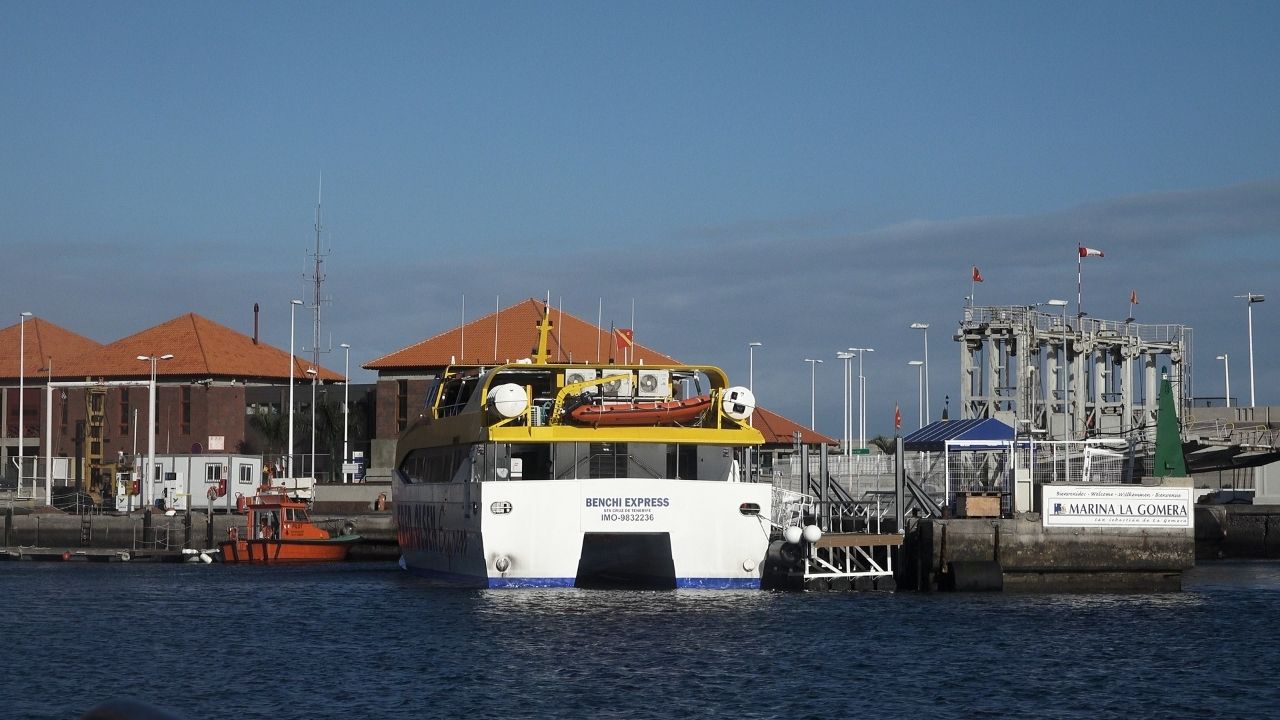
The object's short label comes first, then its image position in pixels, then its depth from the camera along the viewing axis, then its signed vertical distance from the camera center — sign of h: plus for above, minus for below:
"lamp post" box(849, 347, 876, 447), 86.94 +2.73
